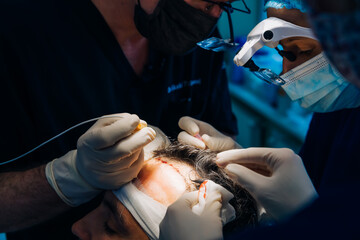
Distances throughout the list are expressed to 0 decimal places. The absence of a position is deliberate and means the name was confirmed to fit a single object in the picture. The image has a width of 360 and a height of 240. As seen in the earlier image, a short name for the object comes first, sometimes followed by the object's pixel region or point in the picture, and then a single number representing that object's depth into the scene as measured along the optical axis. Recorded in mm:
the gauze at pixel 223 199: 1078
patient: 1178
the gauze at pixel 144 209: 1117
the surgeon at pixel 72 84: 1304
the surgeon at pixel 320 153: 438
